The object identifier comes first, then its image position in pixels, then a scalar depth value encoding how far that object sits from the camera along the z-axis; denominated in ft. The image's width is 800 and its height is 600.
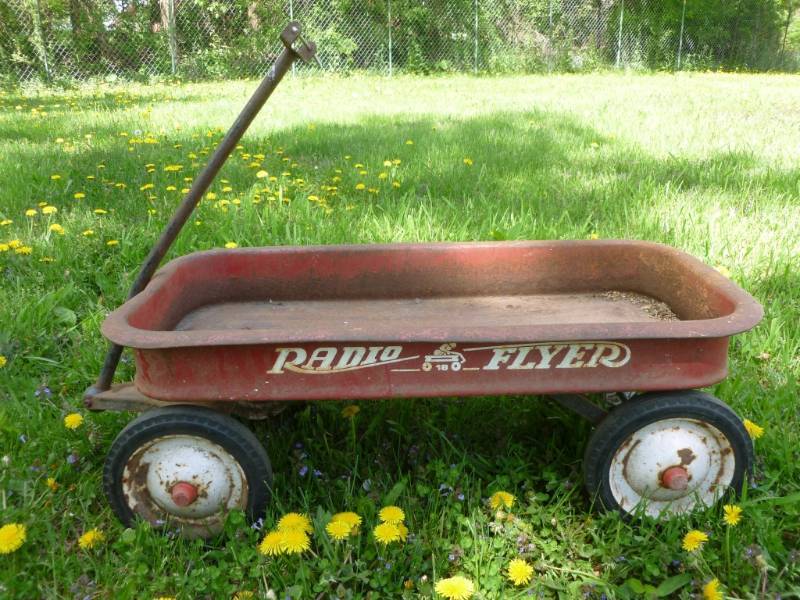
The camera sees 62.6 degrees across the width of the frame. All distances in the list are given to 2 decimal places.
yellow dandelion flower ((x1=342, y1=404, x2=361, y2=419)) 6.26
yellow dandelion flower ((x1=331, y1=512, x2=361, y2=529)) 4.77
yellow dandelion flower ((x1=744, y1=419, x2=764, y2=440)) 5.70
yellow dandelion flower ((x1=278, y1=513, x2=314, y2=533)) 4.65
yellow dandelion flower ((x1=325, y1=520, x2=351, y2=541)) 4.59
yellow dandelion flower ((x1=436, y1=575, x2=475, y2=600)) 4.23
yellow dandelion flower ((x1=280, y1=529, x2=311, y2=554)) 4.54
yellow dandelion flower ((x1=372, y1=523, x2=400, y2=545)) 4.64
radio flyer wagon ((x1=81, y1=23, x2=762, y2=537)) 4.61
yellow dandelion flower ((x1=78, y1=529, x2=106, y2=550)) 4.89
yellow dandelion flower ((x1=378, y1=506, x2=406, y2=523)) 4.78
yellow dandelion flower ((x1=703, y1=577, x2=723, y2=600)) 4.33
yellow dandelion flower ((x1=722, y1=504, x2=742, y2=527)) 4.82
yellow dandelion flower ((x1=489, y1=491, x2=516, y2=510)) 5.14
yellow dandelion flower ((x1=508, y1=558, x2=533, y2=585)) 4.56
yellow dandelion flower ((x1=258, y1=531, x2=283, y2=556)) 4.59
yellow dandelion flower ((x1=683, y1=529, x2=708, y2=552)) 4.69
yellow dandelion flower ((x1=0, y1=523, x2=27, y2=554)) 4.56
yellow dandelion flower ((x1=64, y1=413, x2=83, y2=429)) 5.73
